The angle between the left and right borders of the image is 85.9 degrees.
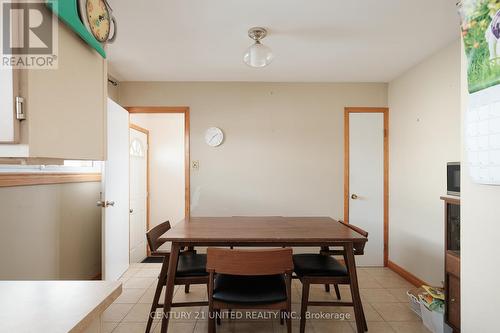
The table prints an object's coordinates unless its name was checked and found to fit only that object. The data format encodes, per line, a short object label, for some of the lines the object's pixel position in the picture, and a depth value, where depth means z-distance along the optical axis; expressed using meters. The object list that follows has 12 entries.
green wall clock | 0.75
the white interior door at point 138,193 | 3.77
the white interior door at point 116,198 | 2.78
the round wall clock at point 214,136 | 3.57
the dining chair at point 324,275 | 1.96
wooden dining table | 1.86
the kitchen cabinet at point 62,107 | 0.70
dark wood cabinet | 1.88
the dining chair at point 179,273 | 1.99
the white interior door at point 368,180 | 3.61
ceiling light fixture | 2.13
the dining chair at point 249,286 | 1.59
